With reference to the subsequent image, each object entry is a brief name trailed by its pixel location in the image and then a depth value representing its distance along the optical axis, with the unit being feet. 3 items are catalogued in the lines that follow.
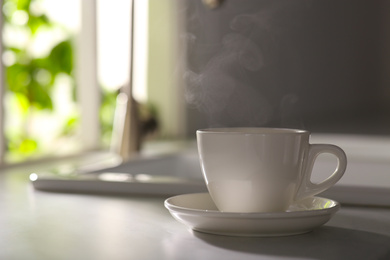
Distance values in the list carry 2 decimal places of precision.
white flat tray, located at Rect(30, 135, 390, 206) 2.94
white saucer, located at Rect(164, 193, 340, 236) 2.24
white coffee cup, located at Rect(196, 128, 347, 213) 2.31
